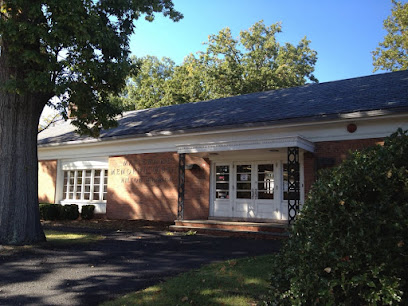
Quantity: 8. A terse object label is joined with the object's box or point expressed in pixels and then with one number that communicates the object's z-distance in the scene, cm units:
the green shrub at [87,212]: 1605
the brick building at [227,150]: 1098
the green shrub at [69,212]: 1589
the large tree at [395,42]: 2892
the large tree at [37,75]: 790
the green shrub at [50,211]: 1578
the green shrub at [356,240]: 233
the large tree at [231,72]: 3173
